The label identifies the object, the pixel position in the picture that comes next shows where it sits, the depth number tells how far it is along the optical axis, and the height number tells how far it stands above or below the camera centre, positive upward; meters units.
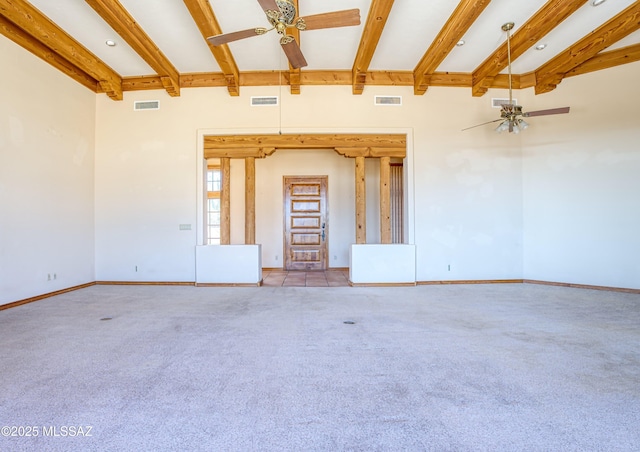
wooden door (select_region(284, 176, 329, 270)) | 7.54 +0.18
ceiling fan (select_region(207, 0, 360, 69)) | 2.84 +2.08
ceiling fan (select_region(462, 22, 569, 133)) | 4.32 +1.68
